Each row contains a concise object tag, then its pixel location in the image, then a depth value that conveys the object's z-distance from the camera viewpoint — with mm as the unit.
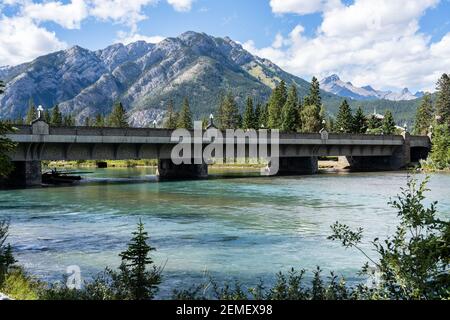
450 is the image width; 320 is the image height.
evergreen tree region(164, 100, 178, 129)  158625
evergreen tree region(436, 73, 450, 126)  138625
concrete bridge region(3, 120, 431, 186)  49562
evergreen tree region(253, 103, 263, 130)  138125
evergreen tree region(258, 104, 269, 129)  135725
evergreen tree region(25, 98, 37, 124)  160875
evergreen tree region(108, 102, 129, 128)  149875
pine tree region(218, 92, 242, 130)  154625
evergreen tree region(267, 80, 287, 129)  126894
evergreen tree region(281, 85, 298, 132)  119750
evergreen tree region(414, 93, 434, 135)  139025
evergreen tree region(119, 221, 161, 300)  10211
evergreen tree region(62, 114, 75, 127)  169225
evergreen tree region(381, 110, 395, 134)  127312
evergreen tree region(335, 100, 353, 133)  127250
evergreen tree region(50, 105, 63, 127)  145975
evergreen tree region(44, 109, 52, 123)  155800
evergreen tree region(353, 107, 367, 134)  130025
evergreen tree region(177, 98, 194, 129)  144625
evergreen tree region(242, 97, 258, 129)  135575
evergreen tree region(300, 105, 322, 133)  117688
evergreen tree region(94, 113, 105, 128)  163625
